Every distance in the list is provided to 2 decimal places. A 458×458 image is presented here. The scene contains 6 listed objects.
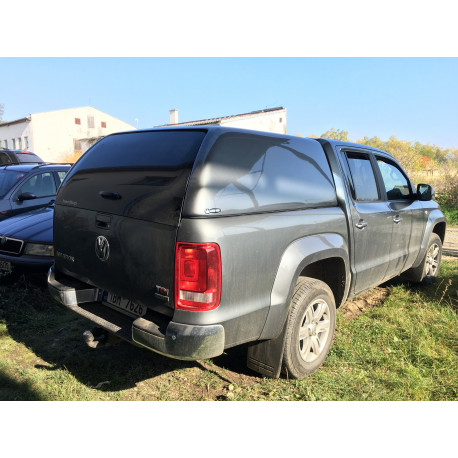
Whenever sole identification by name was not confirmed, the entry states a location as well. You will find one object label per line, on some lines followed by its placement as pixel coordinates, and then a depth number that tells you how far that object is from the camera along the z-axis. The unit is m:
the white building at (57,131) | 35.19
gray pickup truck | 2.20
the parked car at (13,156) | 11.26
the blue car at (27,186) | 5.98
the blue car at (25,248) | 4.29
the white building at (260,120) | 23.77
